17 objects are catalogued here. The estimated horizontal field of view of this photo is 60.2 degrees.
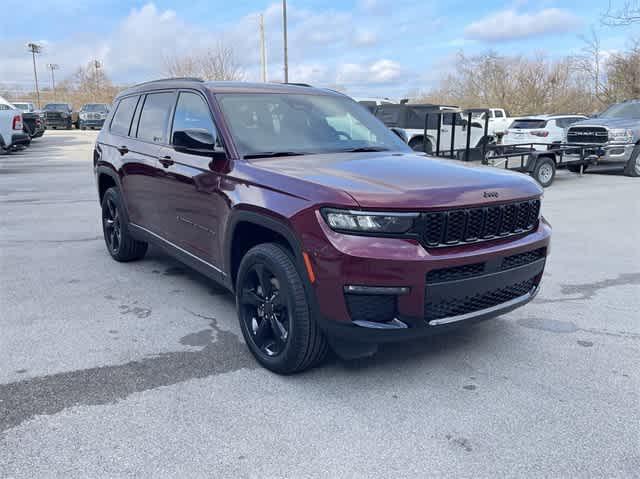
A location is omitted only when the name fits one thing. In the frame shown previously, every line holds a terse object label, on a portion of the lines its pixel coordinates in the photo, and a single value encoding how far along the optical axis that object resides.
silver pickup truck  14.54
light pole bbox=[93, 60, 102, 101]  65.25
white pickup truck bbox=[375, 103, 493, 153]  16.53
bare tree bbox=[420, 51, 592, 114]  42.84
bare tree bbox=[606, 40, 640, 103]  31.86
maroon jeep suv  2.93
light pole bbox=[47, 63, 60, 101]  87.75
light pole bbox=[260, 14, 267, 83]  38.66
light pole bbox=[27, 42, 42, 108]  68.62
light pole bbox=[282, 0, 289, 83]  32.84
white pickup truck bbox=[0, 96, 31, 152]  17.45
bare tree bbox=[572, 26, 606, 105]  37.16
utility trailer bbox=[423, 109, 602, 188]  12.68
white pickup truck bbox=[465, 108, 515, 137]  27.51
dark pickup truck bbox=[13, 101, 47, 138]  21.92
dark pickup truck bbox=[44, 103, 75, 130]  39.22
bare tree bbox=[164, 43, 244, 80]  39.09
